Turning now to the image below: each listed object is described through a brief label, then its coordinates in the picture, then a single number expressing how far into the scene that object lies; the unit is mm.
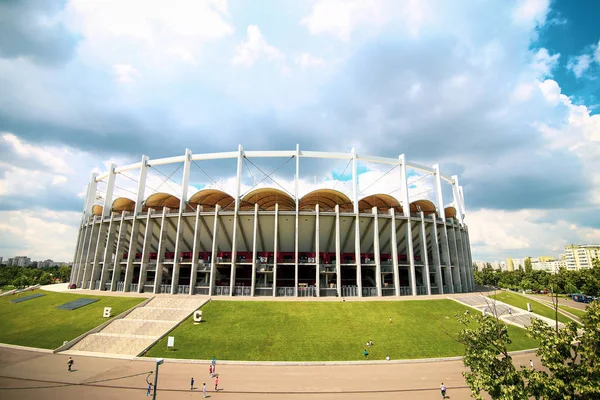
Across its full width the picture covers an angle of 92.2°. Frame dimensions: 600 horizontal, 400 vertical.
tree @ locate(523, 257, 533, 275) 102006
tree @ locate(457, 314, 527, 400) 10336
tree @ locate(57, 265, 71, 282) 96031
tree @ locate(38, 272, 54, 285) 80625
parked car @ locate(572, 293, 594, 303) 62359
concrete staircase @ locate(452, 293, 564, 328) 33462
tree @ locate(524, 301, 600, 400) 9195
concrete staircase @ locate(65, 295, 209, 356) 25641
